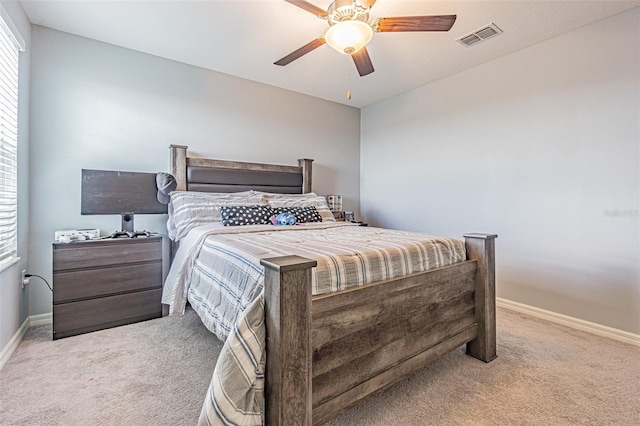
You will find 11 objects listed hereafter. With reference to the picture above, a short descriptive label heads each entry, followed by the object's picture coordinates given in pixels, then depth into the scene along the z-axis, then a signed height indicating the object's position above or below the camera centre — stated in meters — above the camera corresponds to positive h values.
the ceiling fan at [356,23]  1.86 +1.24
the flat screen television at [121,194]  2.49 +0.16
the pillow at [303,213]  3.12 +0.00
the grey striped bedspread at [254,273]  1.10 -0.32
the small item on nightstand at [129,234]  2.62 -0.19
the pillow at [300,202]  3.39 +0.14
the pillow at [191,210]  2.75 +0.03
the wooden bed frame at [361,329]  1.11 -0.57
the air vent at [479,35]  2.60 +1.63
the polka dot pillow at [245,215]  2.78 -0.02
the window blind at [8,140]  1.98 +0.52
